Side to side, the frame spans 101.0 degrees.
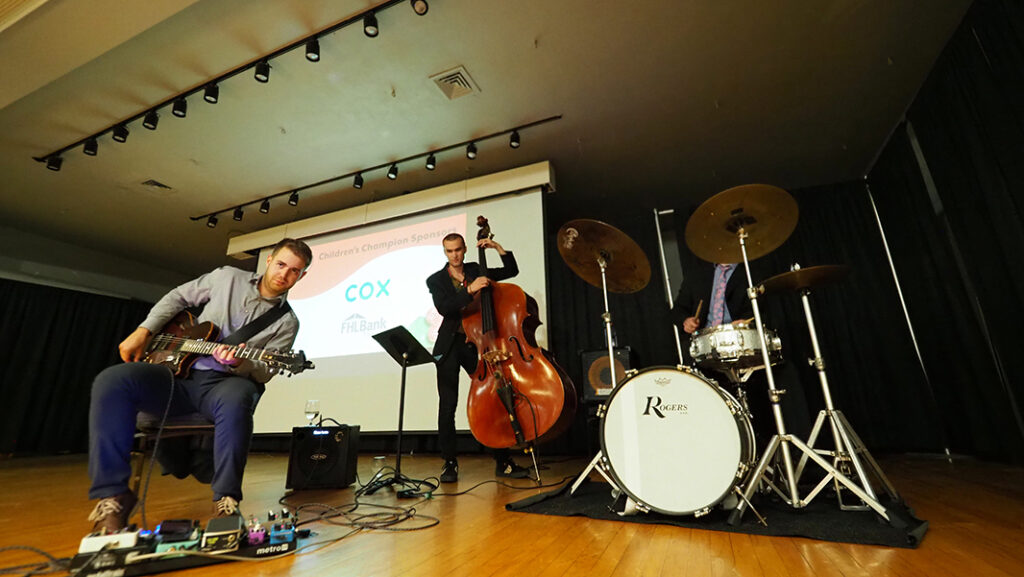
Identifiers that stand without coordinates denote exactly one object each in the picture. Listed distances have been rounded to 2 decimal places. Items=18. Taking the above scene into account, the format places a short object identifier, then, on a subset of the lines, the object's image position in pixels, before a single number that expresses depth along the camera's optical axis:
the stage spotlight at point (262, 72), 3.12
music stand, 2.35
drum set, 1.52
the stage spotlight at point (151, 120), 3.64
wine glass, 2.71
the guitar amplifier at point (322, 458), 2.54
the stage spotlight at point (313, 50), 2.94
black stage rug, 1.34
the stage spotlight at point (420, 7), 2.60
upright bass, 2.20
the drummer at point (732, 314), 2.37
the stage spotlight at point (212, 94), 3.33
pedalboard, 1.09
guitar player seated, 1.39
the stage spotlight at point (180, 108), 3.46
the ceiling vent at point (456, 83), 3.36
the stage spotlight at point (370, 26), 2.76
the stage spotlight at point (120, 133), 3.82
